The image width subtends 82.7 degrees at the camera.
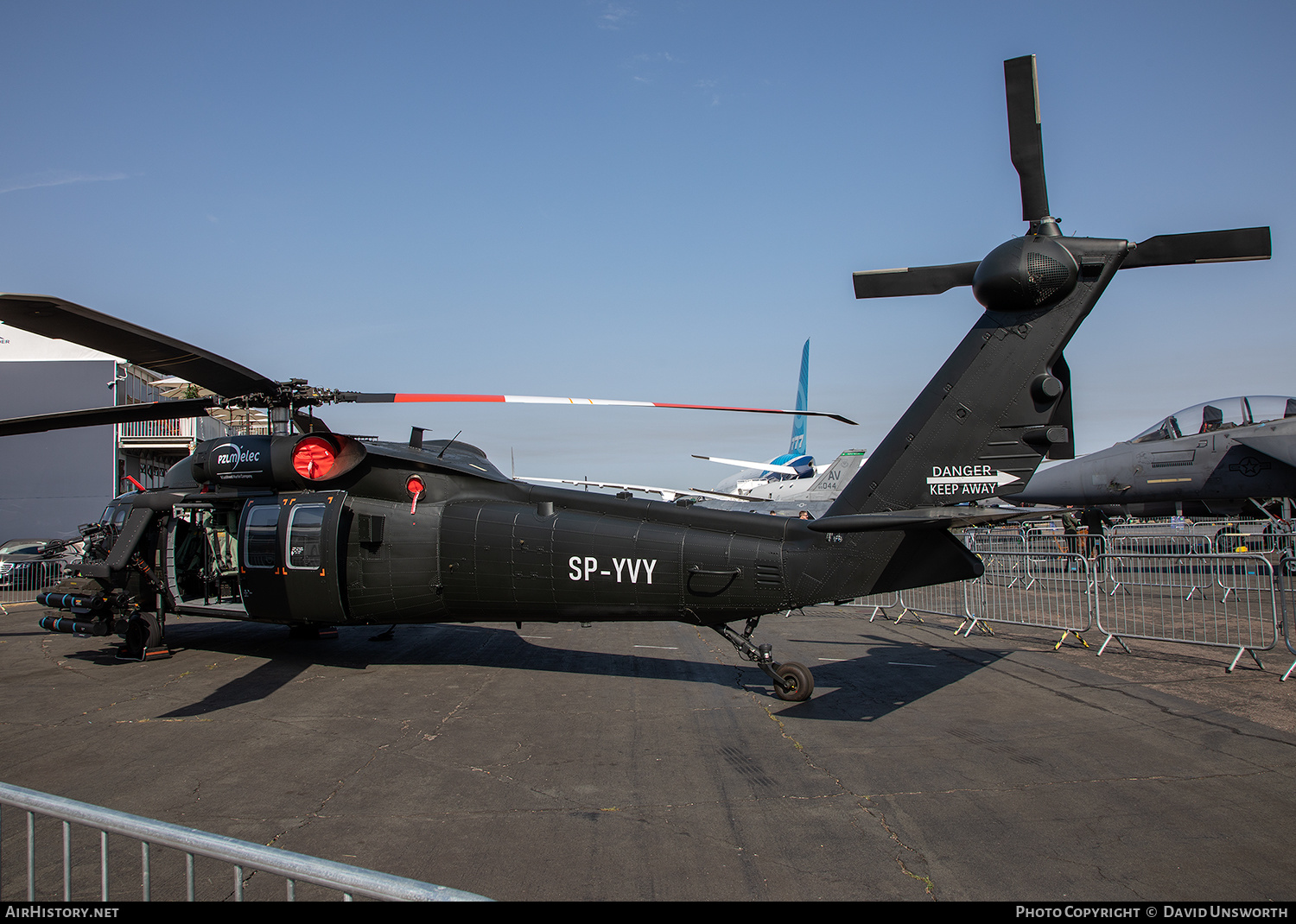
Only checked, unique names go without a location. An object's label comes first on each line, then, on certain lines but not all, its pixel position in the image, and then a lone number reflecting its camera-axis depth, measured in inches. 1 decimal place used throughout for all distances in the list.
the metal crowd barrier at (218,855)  82.2
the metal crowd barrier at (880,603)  639.6
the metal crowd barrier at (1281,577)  357.4
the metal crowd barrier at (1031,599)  520.4
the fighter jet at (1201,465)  676.1
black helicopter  274.8
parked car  872.9
